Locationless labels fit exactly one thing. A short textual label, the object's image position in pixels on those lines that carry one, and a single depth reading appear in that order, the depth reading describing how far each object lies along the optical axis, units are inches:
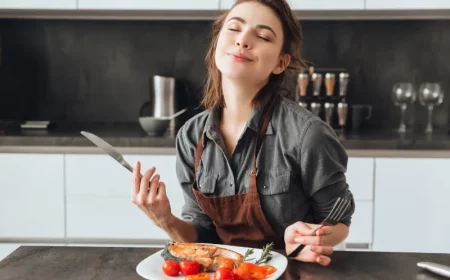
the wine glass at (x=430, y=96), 111.7
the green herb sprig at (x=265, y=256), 43.9
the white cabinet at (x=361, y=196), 98.3
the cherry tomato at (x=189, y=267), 41.9
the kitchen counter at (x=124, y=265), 43.0
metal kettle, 112.0
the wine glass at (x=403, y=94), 111.7
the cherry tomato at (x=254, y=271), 41.3
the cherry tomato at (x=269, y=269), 42.0
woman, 55.0
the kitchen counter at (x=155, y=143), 98.5
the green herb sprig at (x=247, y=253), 43.4
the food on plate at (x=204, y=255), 43.0
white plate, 41.7
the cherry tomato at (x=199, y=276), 40.8
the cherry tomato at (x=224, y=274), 39.8
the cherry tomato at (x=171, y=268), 42.0
